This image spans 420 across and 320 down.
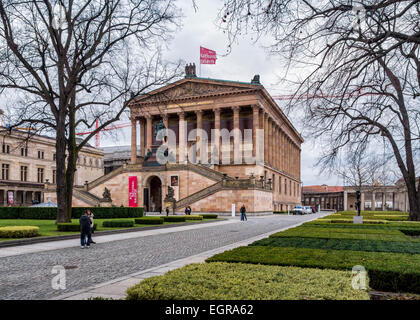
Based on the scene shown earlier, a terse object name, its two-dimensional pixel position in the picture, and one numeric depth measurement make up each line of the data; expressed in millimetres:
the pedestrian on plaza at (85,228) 17375
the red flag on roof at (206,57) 66500
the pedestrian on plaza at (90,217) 17866
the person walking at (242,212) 40062
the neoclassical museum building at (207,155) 53344
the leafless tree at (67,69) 24219
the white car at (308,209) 74038
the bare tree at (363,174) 17359
